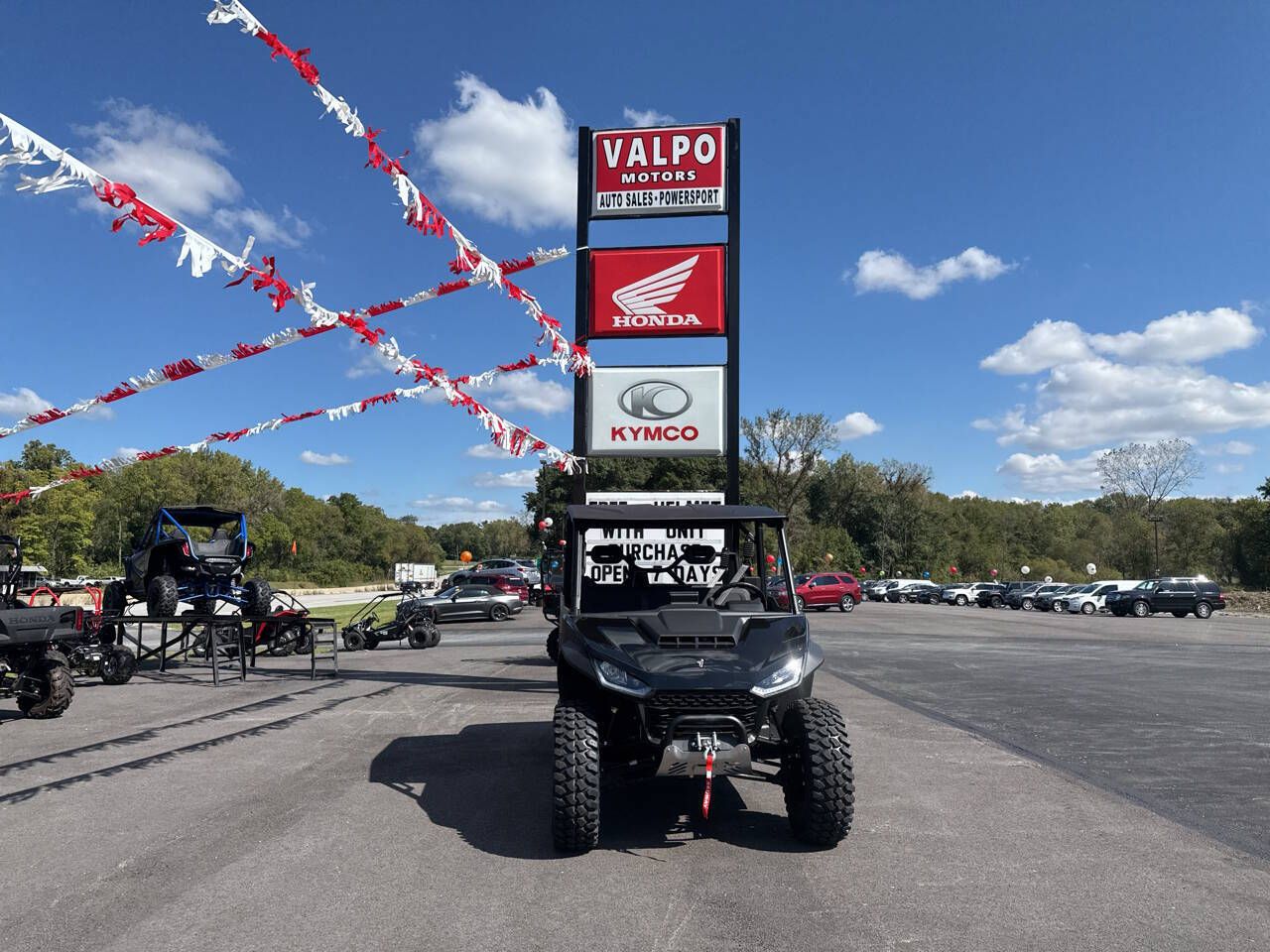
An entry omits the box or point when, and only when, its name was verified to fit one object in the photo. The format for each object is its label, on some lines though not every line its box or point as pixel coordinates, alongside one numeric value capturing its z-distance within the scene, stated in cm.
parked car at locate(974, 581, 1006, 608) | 5206
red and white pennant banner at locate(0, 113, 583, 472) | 515
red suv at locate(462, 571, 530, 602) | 3203
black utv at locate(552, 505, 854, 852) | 488
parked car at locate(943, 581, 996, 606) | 5469
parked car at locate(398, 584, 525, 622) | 2995
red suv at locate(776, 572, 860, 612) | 3812
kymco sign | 1306
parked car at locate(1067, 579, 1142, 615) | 4278
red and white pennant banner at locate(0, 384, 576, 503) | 1027
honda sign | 1327
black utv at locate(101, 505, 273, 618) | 1438
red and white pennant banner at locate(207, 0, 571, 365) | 563
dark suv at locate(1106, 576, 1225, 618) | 3919
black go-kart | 1969
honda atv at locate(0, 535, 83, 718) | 946
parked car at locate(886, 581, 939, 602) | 5697
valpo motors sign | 1350
